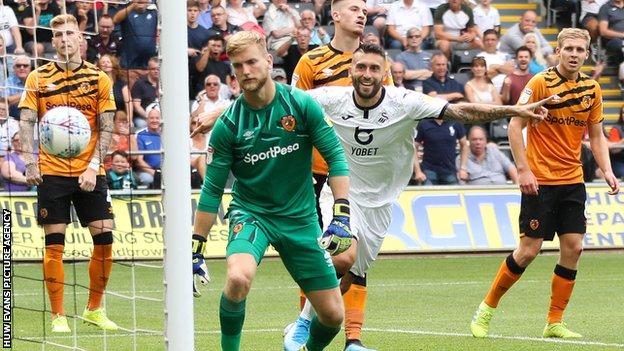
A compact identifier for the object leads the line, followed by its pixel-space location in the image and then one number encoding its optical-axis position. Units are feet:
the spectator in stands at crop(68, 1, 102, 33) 50.95
